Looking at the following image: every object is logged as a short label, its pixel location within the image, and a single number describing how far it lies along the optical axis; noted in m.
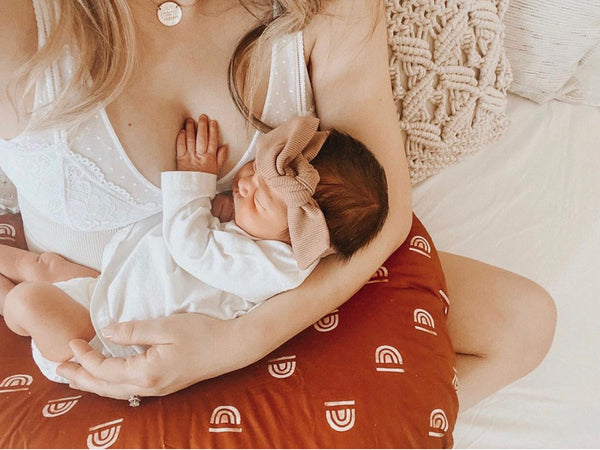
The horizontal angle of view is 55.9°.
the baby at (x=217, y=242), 0.83
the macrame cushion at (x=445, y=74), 1.13
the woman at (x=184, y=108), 0.76
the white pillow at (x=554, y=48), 1.29
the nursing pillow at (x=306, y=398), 0.80
